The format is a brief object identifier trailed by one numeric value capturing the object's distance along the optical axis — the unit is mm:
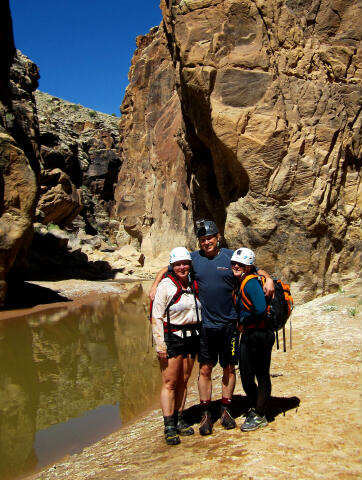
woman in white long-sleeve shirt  3918
